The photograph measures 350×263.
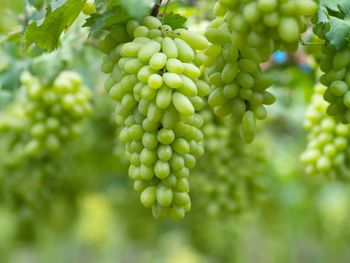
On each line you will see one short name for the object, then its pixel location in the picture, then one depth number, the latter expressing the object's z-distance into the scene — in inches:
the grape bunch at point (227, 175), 72.3
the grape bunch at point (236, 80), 45.5
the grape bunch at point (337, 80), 45.8
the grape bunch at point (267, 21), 41.4
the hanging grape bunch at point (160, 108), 44.4
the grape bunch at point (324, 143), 57.3
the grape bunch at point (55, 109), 66.9
